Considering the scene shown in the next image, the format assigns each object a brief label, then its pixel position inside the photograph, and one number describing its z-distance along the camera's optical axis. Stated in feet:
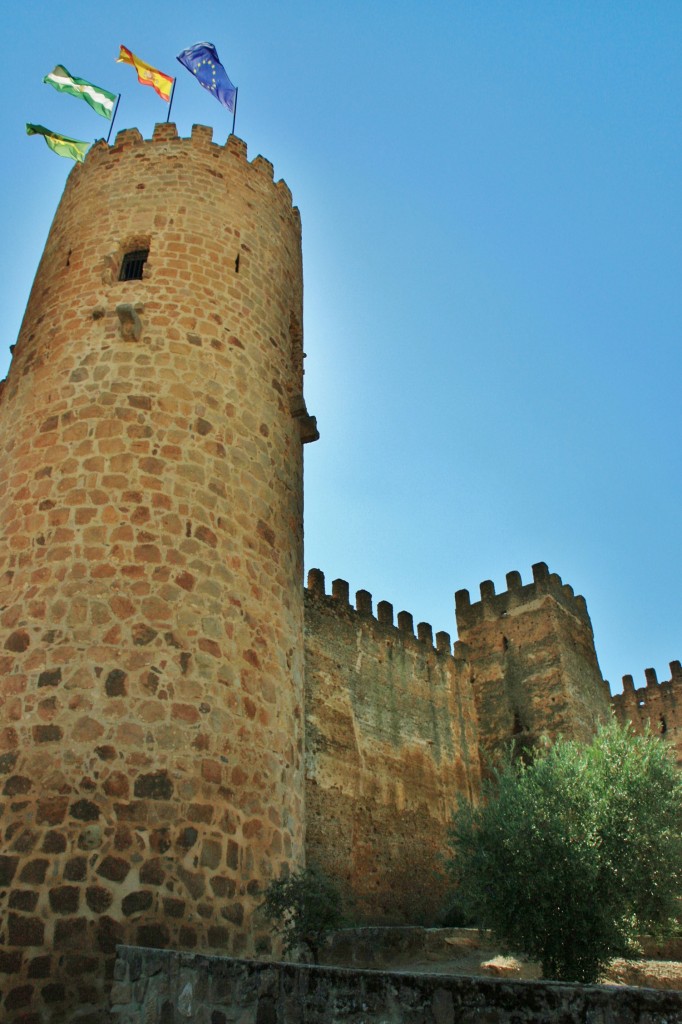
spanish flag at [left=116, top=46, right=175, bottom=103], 38.32
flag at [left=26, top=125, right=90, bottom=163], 34.53
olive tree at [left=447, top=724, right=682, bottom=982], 32.81
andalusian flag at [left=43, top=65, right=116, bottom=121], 37.04
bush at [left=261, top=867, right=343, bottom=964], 18.92
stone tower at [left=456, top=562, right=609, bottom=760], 75.36
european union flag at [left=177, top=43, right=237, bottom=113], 39.09
